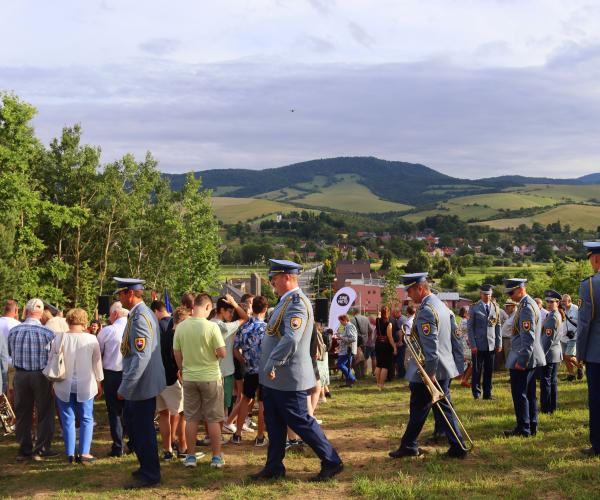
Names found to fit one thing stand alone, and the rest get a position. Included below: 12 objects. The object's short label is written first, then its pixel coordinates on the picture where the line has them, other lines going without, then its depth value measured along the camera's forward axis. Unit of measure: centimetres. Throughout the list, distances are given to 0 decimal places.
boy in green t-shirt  668
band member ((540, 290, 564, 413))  872
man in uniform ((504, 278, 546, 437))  744
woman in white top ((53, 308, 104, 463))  708
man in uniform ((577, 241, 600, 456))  634
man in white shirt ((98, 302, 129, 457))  743
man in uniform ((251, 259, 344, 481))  606
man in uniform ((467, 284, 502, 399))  1034
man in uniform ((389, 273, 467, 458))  664
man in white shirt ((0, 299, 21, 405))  793
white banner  1733
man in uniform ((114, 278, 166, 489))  626
